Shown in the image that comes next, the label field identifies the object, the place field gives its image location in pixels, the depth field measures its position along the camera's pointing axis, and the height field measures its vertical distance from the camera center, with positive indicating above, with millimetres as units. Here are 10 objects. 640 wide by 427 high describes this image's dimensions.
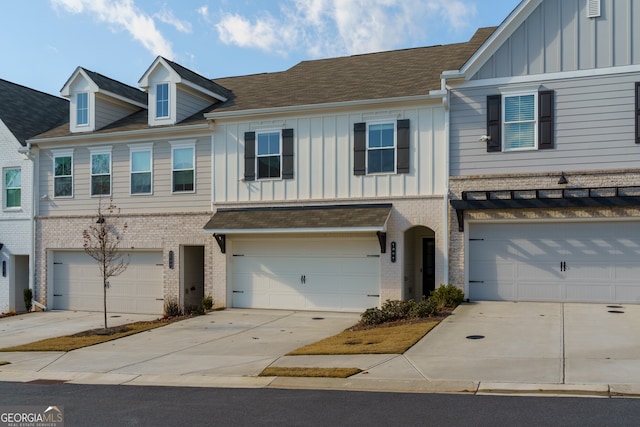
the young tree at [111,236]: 23281 -1003
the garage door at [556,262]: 17641 -1451
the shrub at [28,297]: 24469 -3347
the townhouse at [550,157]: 17484 +1481
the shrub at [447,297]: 18203 -2458
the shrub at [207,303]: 21750 -3164
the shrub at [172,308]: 22016 -3381
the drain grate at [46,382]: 12130 -3277
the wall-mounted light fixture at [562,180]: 17688 +821
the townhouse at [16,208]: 24781 +13
